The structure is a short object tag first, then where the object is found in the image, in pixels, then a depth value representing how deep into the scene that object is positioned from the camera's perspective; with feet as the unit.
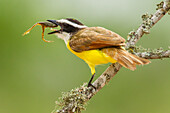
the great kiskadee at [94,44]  19.65
